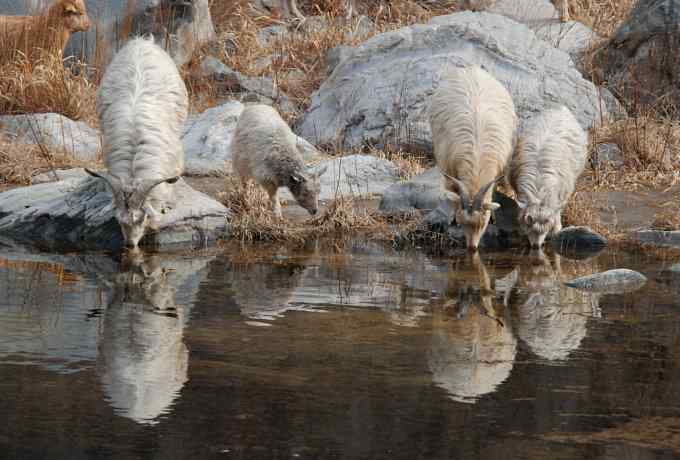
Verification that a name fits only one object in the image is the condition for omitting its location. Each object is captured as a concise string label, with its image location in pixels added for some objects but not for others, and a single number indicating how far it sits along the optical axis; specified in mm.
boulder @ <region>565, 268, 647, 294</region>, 7953
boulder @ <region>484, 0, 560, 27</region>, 18922
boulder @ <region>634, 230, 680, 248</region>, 10039
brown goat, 14422
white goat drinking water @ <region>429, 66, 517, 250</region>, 9367
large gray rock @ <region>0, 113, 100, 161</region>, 12984
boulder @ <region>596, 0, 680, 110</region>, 15633
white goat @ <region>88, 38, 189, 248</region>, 8883
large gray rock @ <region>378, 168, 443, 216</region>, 10609
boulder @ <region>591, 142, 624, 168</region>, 13050
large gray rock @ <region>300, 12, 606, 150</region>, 14062
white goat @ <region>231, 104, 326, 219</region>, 10023
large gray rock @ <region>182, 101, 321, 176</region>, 12703
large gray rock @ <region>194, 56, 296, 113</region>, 16672
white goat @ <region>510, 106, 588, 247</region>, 9664
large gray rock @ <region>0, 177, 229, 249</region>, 9406
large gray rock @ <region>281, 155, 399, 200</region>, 11680
